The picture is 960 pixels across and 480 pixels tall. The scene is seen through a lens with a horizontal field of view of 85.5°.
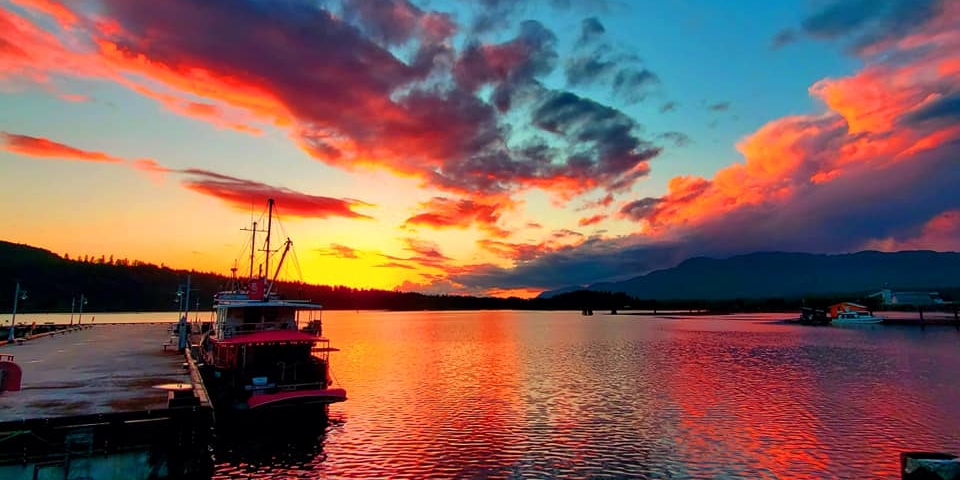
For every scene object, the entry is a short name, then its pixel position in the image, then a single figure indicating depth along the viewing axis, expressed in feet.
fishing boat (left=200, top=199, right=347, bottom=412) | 114.73
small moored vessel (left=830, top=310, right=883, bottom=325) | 508.28
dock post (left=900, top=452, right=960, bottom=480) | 66.59
